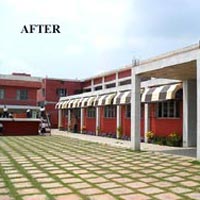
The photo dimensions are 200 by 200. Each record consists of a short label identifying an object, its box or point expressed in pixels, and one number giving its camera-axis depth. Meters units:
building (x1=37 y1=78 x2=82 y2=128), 34.45
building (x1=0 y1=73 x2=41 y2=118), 31.27
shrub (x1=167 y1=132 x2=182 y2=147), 13.53
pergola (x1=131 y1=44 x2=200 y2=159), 9.26
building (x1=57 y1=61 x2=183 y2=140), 14.37
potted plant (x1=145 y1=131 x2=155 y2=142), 15.53
